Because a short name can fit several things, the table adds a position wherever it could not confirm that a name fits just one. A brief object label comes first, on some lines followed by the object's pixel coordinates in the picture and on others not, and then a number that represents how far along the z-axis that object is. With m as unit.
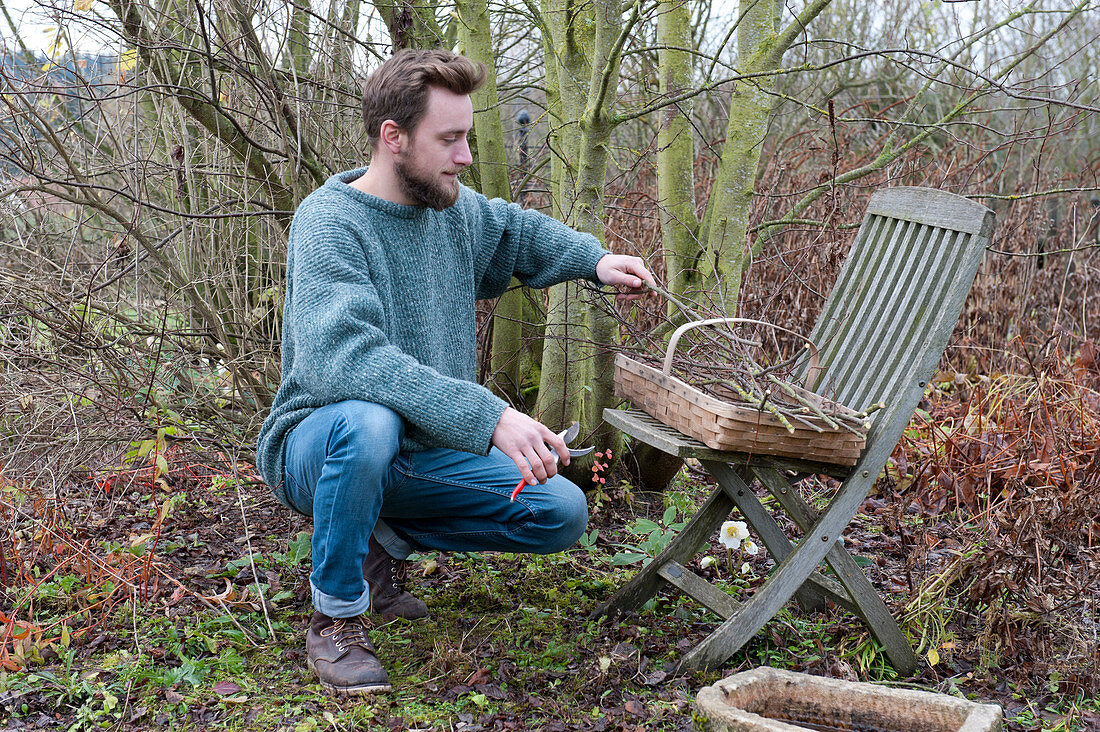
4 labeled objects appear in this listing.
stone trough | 2.19
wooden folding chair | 2.54
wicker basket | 2.35
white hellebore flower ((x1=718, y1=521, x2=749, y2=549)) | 3.10
